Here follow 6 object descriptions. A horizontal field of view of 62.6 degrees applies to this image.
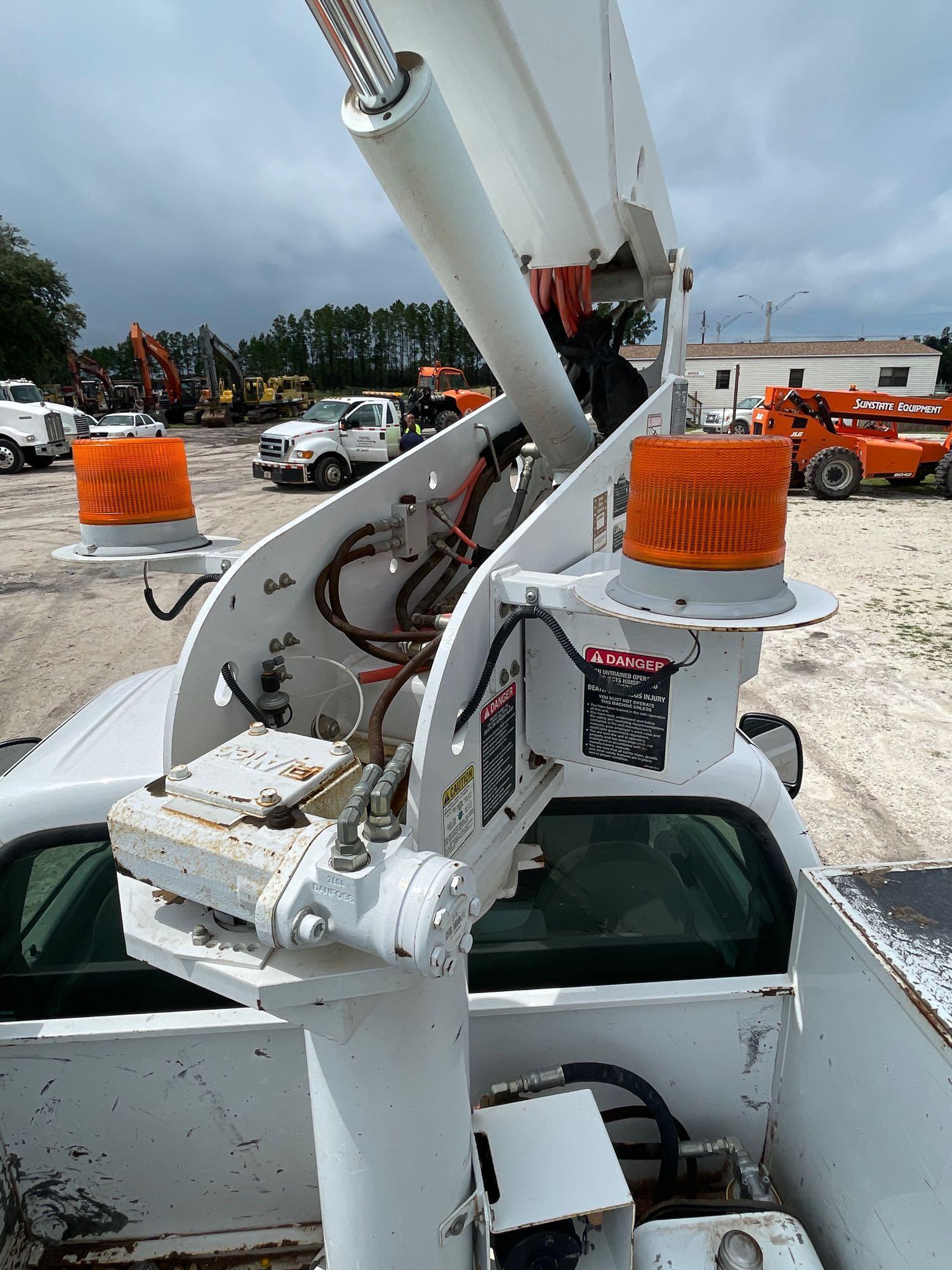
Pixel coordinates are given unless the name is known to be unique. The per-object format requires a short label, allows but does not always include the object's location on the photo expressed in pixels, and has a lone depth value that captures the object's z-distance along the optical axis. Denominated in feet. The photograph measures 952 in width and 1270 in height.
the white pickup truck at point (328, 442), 52.26
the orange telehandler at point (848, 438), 48.08
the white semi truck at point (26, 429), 64.23
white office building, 142.51
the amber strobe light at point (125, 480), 5.78
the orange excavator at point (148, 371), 92.43
